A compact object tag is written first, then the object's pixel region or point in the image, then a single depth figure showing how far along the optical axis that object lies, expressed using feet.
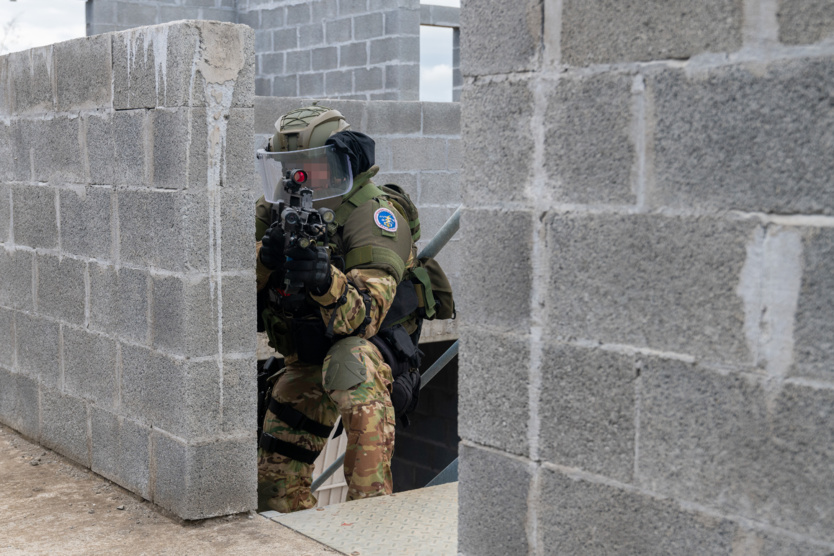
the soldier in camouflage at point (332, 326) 13.01
